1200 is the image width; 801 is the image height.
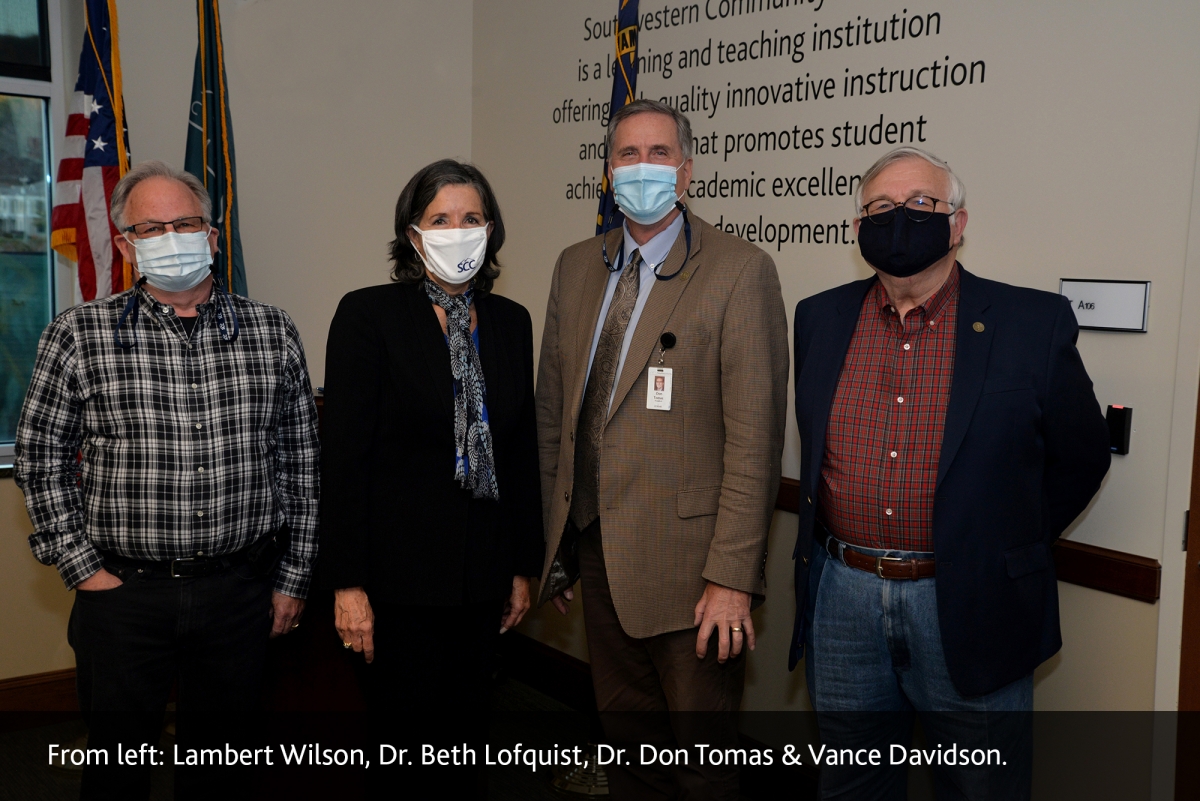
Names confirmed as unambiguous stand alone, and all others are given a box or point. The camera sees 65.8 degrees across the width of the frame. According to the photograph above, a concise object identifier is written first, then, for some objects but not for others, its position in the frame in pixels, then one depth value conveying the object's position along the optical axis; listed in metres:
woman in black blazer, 1.94
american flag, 3.01
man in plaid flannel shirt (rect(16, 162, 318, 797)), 1.96
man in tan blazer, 1.95
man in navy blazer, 1.76
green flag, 3.22
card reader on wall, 2.06
